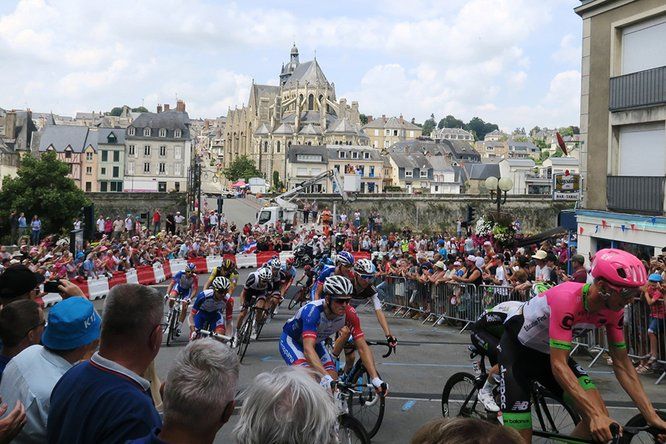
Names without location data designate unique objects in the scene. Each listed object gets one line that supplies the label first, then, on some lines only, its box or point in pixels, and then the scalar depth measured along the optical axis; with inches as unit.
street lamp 986.7
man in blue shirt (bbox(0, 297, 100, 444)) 161.8
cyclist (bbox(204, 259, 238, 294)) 505.4
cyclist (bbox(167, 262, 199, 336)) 589.3
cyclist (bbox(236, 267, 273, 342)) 534.9
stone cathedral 5753.0
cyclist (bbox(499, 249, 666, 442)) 196.7
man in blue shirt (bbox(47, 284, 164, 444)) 136.3
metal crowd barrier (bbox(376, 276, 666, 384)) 452.1
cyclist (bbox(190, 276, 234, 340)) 479.2
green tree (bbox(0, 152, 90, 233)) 2204.7
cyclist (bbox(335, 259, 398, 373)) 340.8
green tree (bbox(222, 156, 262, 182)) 5447.8
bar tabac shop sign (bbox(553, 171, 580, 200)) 951.0
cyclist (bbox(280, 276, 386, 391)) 285.1
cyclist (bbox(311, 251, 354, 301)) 431.8
